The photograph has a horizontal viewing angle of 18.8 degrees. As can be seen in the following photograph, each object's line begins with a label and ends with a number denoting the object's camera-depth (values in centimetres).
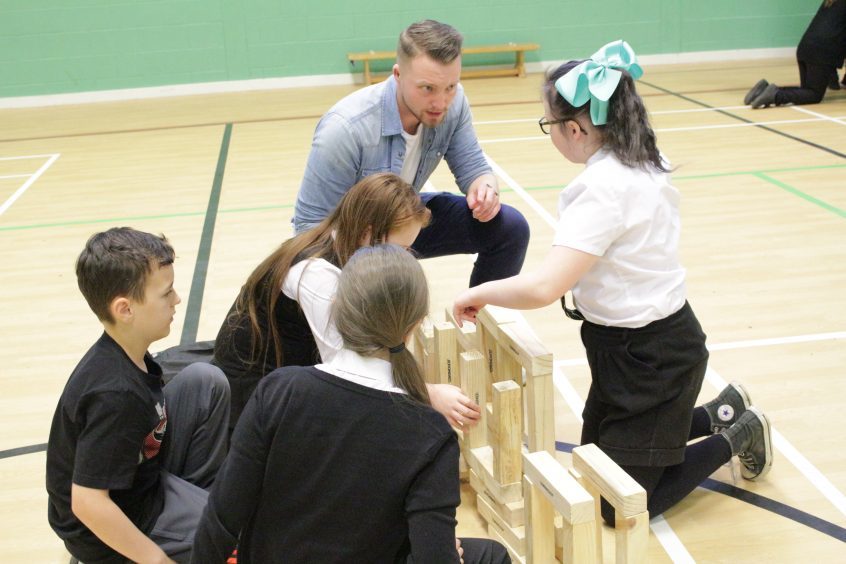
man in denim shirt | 537
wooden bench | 1430
